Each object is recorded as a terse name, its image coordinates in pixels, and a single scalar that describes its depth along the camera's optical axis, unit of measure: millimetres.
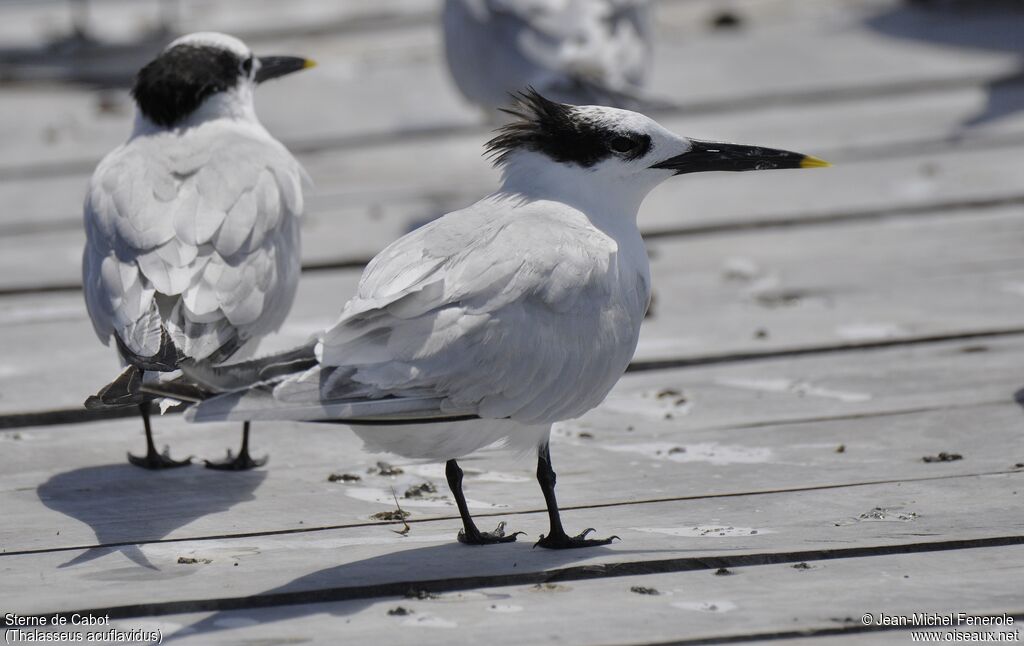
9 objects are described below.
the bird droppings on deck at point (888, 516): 5648
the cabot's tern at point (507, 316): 5117
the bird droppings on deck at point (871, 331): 8234
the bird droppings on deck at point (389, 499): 6203
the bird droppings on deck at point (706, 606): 4832
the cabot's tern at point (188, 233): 6406
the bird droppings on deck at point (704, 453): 6531
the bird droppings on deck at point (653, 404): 7250
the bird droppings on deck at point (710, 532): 5602
